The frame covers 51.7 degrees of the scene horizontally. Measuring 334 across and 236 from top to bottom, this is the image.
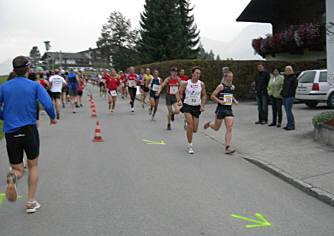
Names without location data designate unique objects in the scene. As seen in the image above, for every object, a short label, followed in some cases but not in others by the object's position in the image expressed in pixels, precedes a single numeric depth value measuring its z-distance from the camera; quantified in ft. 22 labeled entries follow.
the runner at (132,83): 49.90
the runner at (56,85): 45.93
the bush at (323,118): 25.79
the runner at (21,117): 13.60
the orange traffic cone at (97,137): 29.59
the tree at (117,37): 206.28
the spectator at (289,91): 31.86
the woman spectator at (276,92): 33.62
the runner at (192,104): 25.21
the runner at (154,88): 40.84
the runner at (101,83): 85.81
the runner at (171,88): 33.46
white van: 45.57
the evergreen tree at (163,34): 122.01
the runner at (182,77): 44.05
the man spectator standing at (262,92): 35.58
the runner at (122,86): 82.34
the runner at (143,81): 50.80
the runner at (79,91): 56.27
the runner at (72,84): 53.16
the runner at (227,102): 24.93
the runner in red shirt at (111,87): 49.29
